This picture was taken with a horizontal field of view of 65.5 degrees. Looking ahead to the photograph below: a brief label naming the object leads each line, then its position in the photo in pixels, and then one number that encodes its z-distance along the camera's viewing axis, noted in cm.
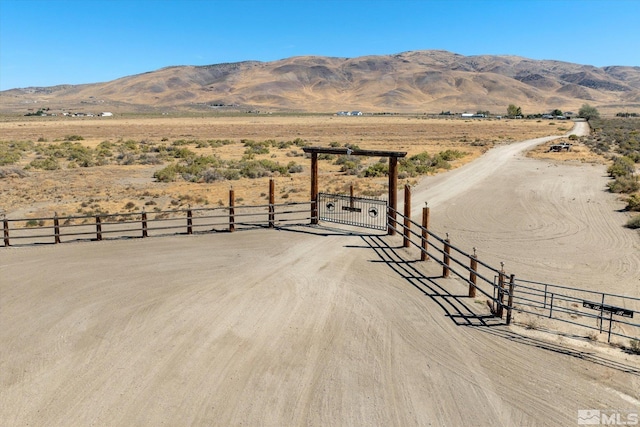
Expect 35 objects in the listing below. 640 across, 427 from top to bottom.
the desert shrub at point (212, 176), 2928
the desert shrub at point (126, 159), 3734
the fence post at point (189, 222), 1597
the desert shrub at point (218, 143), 5240
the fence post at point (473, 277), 1074
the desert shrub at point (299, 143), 5458
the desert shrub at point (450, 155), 4137
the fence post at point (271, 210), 1741
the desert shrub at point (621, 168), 2974
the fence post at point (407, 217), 1488
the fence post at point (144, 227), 1585
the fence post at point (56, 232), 1478
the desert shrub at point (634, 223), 1788
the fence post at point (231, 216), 1664
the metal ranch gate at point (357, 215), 1809
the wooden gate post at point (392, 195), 1623
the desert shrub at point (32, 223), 1845
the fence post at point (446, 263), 1218
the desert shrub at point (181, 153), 4109
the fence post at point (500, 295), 990
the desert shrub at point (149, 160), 3741
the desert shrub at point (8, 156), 3489
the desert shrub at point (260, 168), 3155
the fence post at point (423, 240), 1382
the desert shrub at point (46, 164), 3403
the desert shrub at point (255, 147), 4446
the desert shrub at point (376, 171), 3188
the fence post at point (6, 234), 1471
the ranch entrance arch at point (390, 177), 1623
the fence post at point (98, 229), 1526
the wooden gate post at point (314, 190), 1811
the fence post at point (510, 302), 951
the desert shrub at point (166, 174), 2950
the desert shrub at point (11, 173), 2991
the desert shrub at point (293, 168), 3384
